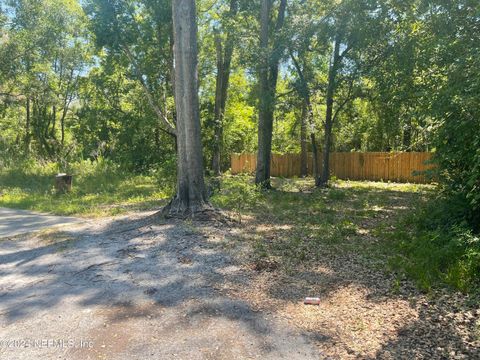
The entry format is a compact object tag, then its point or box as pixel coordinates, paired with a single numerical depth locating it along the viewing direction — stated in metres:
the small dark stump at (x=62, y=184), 15.01
